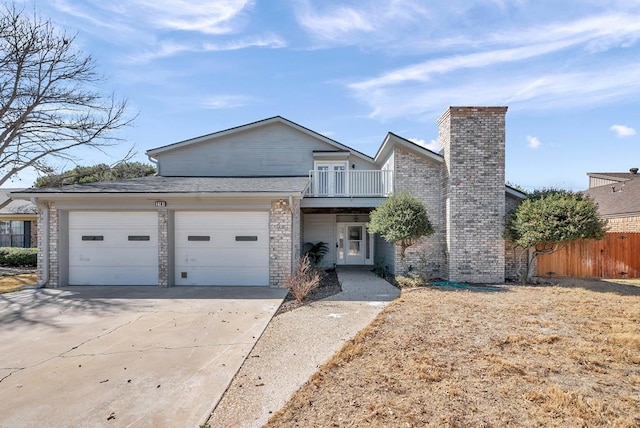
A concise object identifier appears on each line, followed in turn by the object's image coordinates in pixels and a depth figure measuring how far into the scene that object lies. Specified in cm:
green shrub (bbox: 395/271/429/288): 1044
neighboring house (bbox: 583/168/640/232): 1647
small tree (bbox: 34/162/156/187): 1795
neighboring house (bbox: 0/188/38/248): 2025
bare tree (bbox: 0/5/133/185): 1338
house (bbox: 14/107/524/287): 1043
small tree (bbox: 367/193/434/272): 1058
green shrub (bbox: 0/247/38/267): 1715
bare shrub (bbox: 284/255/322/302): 864
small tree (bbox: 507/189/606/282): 1007
